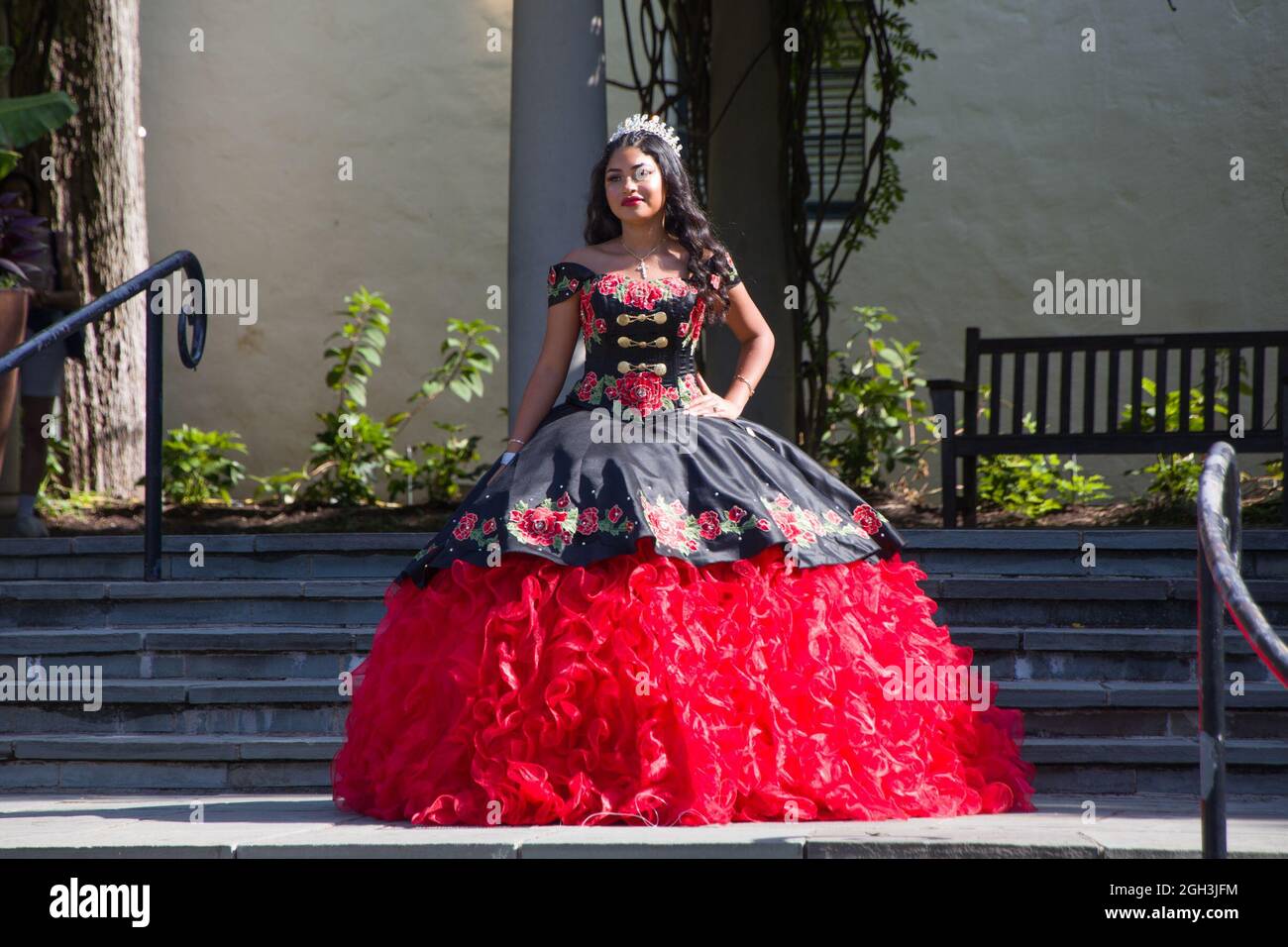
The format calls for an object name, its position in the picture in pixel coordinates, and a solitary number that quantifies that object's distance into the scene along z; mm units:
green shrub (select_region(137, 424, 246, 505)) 8984
